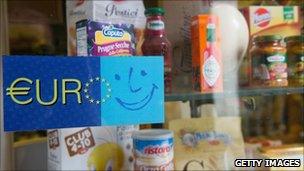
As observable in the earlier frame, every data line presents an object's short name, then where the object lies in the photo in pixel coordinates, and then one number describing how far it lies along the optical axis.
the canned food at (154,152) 0.73
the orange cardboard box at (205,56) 0.74
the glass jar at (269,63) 0.81
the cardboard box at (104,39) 0.61
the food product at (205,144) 0.86
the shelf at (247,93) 0.75
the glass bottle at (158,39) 0.71
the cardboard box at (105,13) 0.75
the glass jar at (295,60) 0.84
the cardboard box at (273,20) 0.89
